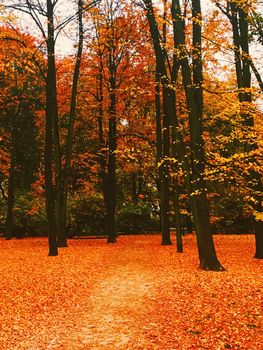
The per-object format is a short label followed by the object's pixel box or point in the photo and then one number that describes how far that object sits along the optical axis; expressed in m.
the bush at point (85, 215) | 32.34
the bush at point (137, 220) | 33.41
